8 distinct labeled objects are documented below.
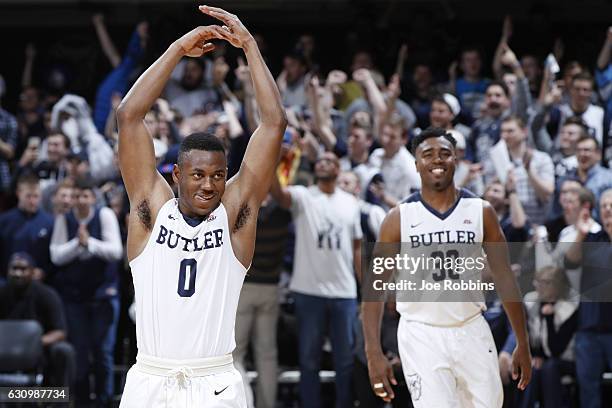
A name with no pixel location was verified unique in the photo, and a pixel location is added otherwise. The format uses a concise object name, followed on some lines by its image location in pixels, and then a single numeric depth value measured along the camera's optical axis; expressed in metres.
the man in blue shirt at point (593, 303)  14.83
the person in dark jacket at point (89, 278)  16.93
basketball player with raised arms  8.37
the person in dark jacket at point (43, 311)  16.44
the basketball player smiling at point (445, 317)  11.03
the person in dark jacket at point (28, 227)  17.77
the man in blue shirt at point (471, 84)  20.24
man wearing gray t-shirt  15.97
